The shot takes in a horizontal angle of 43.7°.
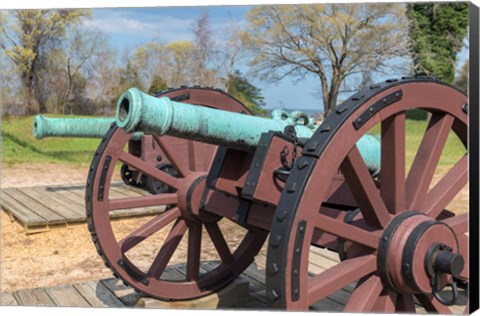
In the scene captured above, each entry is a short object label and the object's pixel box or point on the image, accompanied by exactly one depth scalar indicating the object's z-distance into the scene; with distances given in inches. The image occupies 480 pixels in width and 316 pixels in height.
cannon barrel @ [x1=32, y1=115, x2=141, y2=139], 180.2
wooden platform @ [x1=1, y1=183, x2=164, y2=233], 198.2
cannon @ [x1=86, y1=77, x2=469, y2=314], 61.1
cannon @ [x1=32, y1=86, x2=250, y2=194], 171.3
